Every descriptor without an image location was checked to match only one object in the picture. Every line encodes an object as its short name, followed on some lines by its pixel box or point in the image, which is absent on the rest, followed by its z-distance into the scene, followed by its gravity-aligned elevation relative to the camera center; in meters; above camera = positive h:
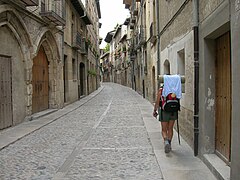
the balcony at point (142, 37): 20.41 +3.31
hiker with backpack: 5.75 -0.41
